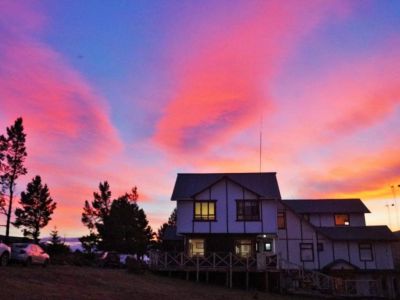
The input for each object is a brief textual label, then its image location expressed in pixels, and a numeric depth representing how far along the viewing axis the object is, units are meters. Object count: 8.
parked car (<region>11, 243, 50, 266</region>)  30.25
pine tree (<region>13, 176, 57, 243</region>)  70.94
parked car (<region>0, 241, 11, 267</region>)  27.83
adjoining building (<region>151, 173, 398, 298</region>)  40.75
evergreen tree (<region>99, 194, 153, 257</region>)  78.25
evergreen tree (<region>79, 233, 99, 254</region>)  85.57
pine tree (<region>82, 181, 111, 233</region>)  89.25
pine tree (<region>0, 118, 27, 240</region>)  58.00
